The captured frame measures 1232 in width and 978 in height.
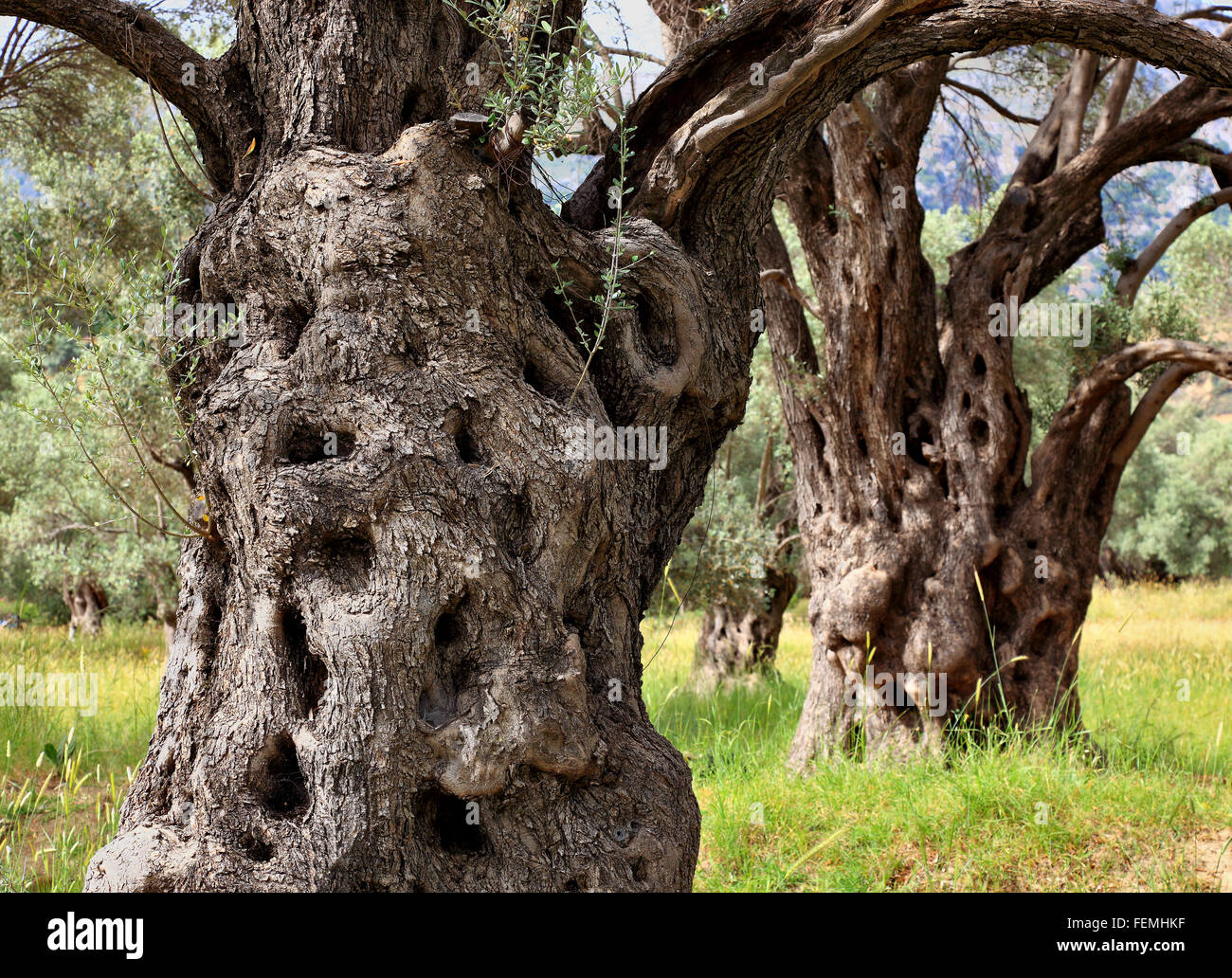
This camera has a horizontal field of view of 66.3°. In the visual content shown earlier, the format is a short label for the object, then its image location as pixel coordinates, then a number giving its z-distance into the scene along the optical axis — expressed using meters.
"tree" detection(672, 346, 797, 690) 9.48
